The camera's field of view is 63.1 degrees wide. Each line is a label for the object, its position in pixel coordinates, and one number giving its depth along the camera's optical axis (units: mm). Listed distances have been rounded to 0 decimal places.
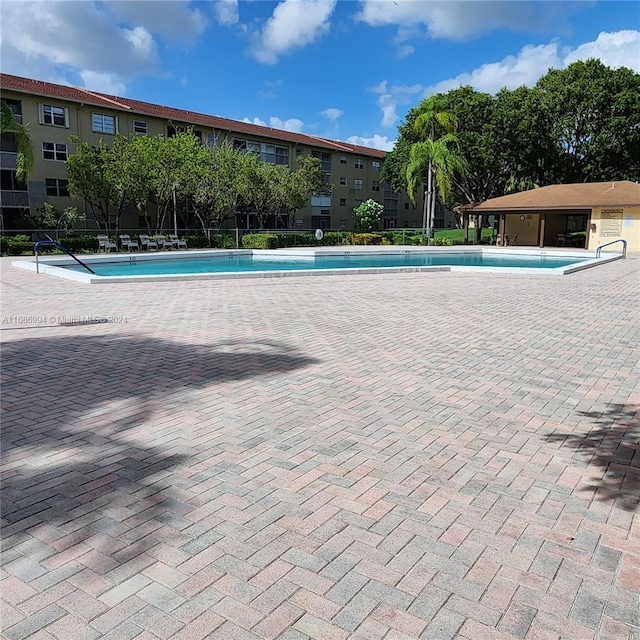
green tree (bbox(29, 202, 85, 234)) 29625
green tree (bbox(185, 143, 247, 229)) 31031
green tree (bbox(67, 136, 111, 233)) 28234
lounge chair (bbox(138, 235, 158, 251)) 29266
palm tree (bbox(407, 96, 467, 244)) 34844
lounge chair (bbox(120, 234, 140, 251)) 27806
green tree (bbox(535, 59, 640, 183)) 36062
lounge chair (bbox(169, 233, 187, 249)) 30203
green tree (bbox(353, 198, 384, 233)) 41594
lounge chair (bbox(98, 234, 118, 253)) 27297
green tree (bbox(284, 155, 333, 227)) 37469
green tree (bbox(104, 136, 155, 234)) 28516
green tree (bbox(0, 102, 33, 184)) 21984
